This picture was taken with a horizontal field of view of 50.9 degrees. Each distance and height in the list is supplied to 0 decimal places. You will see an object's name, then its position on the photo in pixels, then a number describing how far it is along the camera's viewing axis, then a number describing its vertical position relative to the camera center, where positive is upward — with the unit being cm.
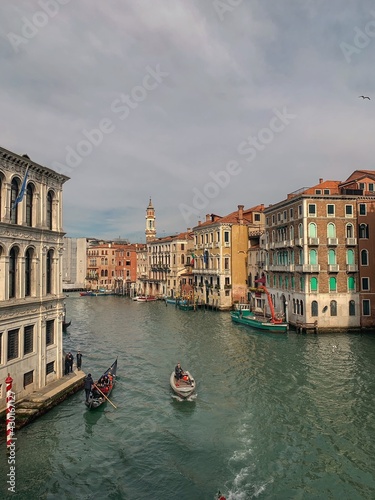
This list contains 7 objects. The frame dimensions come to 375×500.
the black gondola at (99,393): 1622 -517
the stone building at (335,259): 3278 +90
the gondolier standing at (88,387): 1670 -473
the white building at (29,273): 1454 +14
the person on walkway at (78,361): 2111 -461
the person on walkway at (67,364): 1919 -434
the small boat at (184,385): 1783 -524
